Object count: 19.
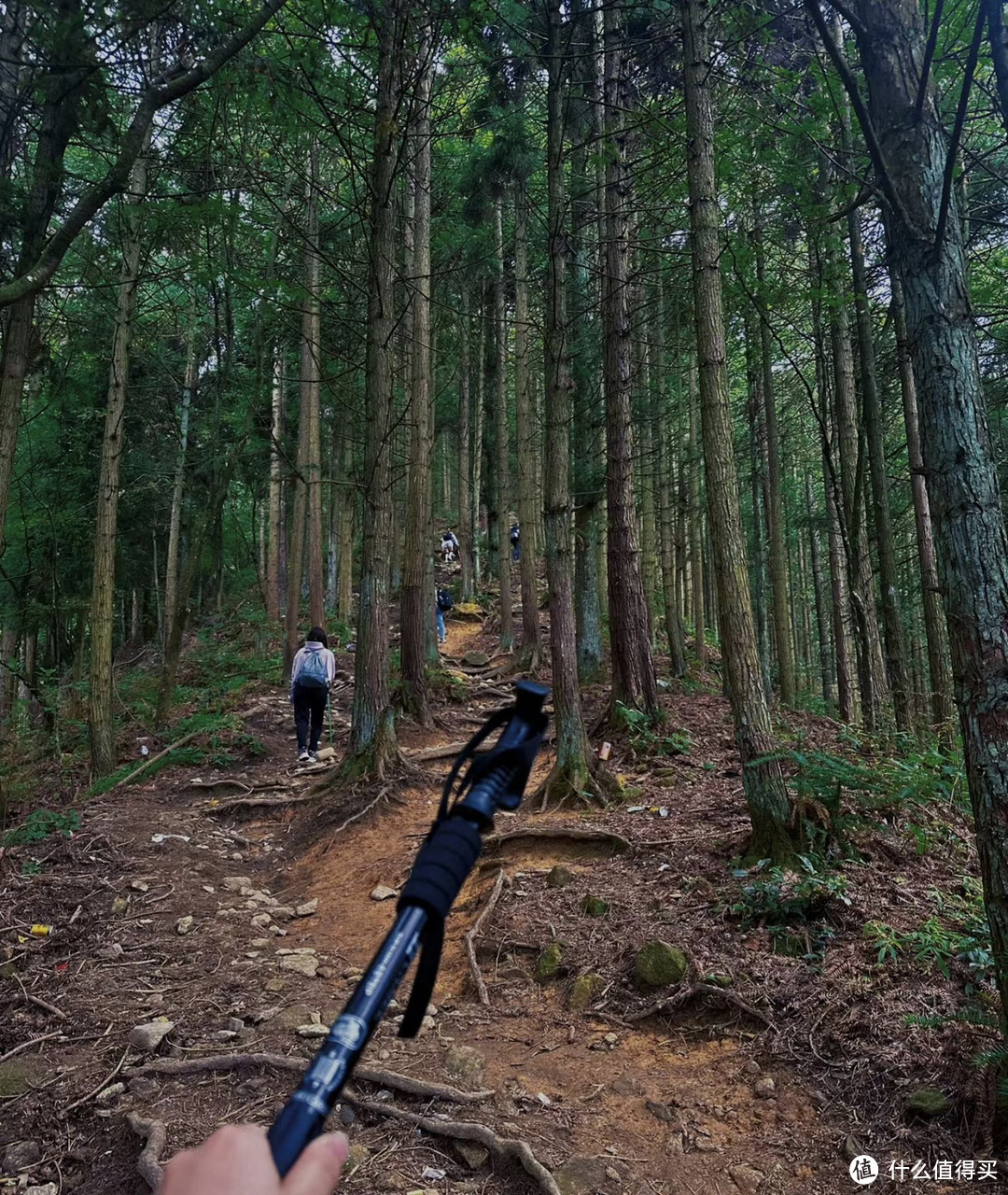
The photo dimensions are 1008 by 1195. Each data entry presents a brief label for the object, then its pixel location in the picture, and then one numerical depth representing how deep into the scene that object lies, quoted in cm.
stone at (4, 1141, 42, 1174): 275
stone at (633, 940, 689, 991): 396
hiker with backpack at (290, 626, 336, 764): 929
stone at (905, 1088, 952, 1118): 274
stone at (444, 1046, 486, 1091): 331
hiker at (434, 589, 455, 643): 1754
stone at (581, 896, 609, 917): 479
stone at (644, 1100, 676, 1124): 308
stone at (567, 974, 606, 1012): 402
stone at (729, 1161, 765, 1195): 269
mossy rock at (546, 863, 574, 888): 525
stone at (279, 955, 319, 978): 457
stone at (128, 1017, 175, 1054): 349
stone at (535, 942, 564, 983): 434
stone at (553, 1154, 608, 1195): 267
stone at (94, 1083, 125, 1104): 308
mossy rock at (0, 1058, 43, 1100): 319
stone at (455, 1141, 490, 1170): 278
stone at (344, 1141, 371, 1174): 271
